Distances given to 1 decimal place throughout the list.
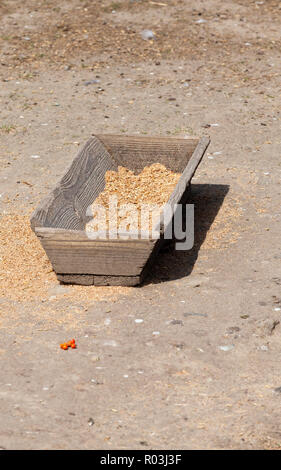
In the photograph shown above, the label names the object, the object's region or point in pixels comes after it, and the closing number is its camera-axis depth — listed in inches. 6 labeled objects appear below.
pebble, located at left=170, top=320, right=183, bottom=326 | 422.0
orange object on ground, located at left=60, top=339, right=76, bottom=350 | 402.0
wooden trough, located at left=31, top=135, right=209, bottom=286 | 439.5
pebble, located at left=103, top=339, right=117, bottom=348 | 405.7
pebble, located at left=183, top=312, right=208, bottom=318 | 429.0
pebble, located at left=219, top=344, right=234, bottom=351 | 399.2
